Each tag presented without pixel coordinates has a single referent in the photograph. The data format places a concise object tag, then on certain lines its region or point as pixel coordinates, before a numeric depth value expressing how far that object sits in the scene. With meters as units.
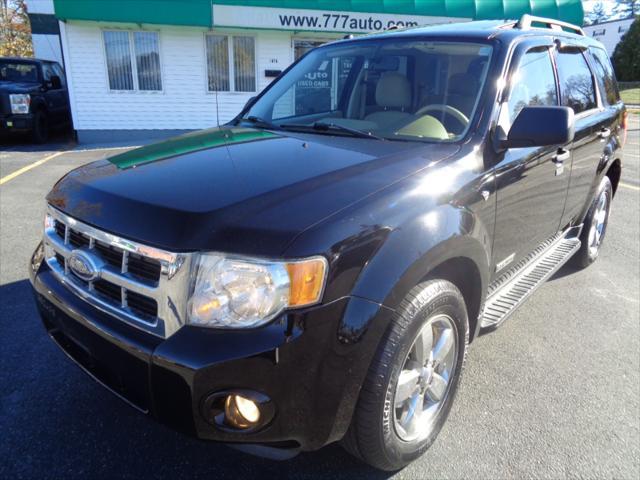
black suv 1.68
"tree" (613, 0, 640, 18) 71.50
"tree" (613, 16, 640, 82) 36.47
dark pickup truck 11.38
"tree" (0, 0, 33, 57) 33.47
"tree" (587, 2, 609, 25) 77.44
